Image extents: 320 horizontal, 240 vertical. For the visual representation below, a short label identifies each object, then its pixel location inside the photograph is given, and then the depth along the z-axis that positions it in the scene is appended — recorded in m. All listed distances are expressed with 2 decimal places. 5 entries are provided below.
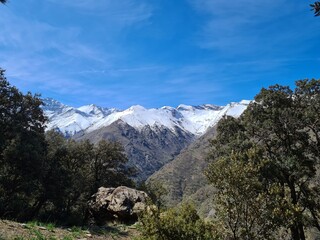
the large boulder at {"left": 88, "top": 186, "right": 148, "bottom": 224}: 26.62
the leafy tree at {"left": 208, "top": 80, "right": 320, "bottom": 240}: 26.16
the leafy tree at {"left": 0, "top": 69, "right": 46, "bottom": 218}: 29.44
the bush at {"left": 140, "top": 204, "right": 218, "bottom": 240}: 11.39
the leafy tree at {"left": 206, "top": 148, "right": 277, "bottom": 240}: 11.20
